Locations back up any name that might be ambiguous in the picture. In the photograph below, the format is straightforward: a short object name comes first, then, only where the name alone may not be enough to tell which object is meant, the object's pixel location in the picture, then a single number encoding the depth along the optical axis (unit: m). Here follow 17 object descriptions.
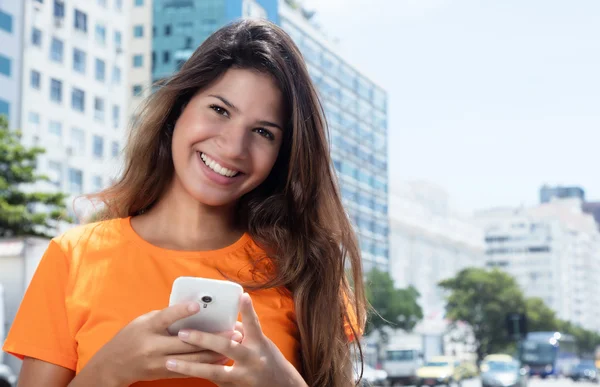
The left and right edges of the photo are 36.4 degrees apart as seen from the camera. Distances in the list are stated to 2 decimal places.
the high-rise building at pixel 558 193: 136.88
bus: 45.00
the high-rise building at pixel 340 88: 51.25
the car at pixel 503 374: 24.23
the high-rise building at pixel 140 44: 49.59
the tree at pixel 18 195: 22.75
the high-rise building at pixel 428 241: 83.94
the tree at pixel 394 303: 51.88
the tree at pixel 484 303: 58.62
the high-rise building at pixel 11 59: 32.28
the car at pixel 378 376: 32.78
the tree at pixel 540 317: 66.75
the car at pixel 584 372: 49.50
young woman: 1.79
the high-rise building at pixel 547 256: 107.31
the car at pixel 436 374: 33.69
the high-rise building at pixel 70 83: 33.94
